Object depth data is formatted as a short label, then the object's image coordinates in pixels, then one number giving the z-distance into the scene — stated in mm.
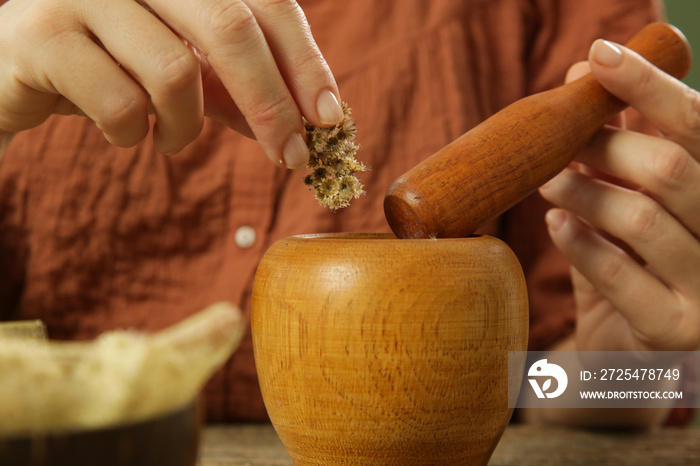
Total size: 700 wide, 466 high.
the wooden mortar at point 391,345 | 495
